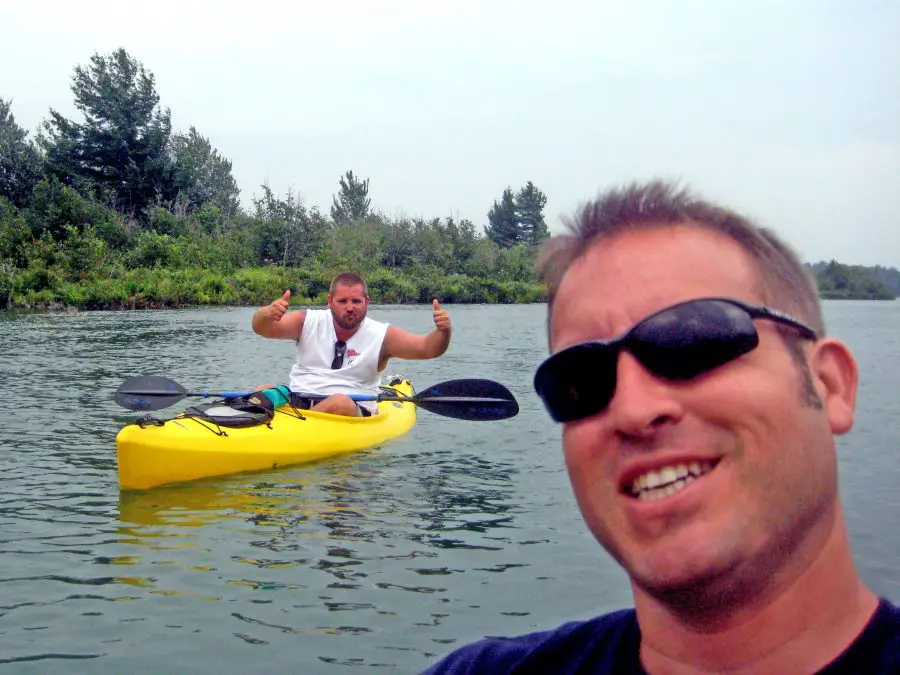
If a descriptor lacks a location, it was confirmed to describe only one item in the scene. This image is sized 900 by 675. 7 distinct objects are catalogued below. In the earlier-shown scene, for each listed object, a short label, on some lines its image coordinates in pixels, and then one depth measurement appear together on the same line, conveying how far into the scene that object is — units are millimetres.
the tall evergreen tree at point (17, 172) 40938
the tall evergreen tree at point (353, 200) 78250
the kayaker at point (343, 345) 7605
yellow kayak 6223
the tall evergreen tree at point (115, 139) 43562
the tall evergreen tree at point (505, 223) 82188
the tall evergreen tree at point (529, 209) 80750
